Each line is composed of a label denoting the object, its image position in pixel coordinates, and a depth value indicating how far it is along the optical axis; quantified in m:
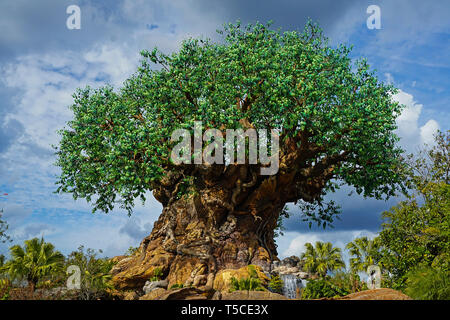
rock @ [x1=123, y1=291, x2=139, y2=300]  19.92
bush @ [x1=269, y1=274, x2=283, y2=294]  18.52
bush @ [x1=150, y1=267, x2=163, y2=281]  21.36
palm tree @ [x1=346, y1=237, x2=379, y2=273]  34.50
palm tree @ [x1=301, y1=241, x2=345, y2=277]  39.16
